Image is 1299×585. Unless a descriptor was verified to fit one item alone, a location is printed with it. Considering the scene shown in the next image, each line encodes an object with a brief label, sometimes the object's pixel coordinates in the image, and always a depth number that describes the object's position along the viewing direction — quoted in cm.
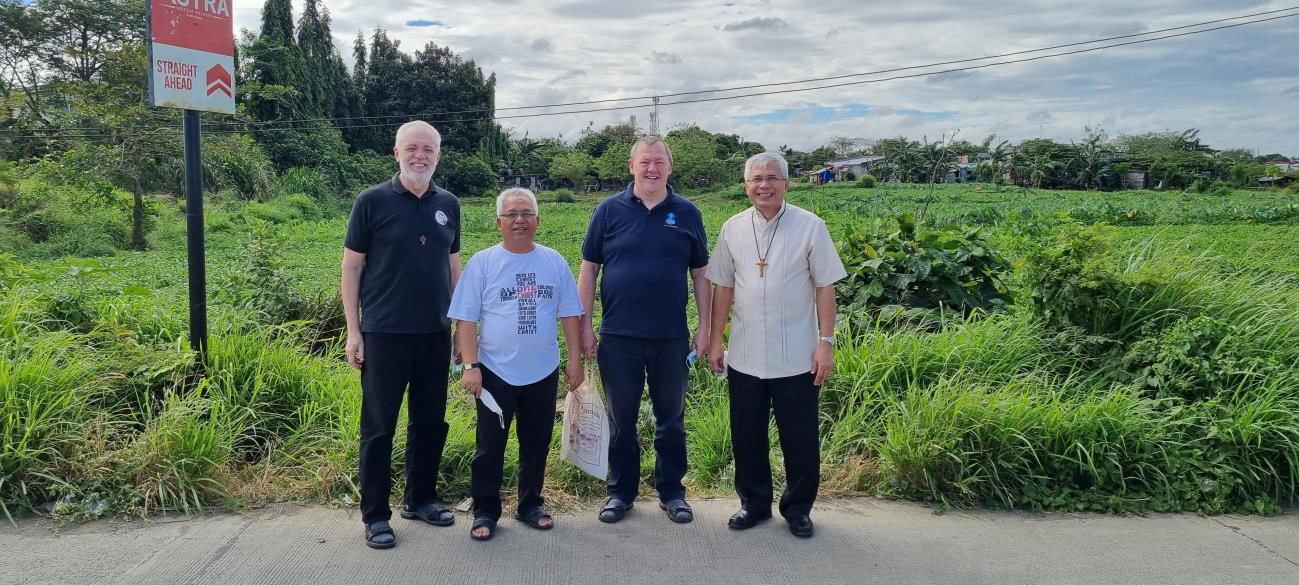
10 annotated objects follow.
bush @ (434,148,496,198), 4041
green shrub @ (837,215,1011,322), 586
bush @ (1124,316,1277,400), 448
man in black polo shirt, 343
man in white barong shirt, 353
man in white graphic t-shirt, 347
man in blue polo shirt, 359
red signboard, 411
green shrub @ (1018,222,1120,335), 514
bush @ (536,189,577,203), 4094
